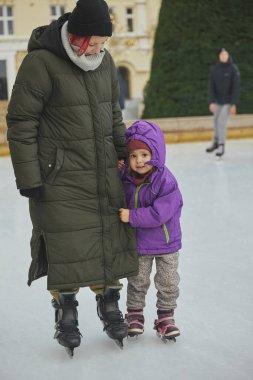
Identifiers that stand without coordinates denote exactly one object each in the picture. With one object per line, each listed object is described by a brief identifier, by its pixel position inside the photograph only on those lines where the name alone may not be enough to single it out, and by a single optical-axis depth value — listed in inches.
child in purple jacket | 164.7
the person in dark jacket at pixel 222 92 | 537.8
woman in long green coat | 155.4
